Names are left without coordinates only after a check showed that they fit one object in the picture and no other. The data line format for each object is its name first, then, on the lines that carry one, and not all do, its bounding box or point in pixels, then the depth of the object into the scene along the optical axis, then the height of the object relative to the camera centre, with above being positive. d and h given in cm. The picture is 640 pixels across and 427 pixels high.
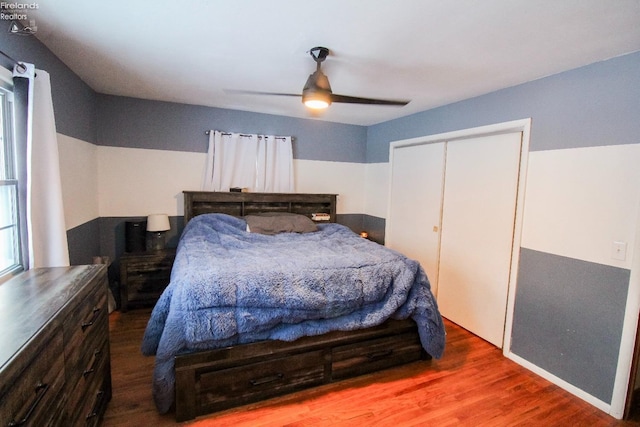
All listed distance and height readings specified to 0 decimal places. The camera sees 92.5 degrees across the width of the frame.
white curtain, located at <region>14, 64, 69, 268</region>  178 -2
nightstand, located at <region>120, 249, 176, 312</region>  321 -99
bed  180 -88
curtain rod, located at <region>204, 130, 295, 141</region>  378 +65
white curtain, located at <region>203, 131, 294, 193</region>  380 +30
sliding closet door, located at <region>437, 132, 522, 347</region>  270 -37
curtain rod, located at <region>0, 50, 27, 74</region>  169 +63
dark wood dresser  91 -61
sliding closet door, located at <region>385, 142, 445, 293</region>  347 -15
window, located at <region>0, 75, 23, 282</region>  177 -10
